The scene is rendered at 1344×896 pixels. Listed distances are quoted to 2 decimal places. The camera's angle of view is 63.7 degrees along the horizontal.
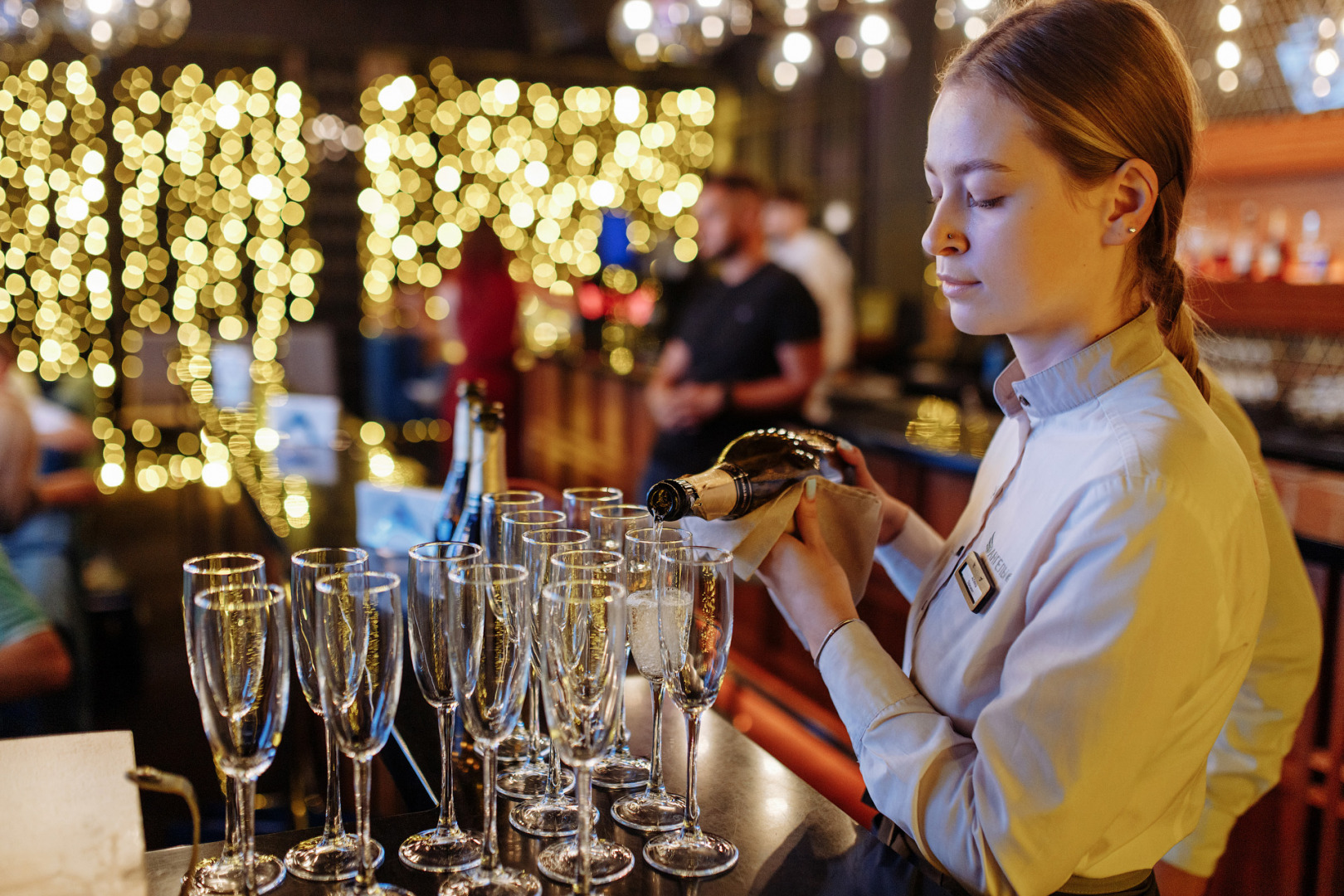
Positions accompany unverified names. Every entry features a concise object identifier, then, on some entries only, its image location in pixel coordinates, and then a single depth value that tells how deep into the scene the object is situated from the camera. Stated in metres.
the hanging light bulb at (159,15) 4.08
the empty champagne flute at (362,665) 0.91
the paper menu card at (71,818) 0.81
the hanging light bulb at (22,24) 3.74
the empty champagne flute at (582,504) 1.39
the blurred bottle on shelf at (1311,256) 4.12
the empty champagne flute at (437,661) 0.97
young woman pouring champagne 0.92
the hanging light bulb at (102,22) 4.00
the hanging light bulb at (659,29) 4.13
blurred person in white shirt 6.23
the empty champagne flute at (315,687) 0.94
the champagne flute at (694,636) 1.01
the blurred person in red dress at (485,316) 4.65
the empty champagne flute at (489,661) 0.96
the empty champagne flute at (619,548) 1.18
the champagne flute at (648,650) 1.05
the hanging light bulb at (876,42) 4.23
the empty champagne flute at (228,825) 0.92
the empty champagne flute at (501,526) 1.25
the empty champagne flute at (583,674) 0.91
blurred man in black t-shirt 3.48
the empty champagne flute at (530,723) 1.16
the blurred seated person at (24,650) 1.89
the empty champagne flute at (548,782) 1.07
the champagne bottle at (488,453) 1.62
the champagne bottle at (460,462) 1.72
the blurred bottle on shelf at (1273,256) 4.32
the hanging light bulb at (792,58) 4.53
